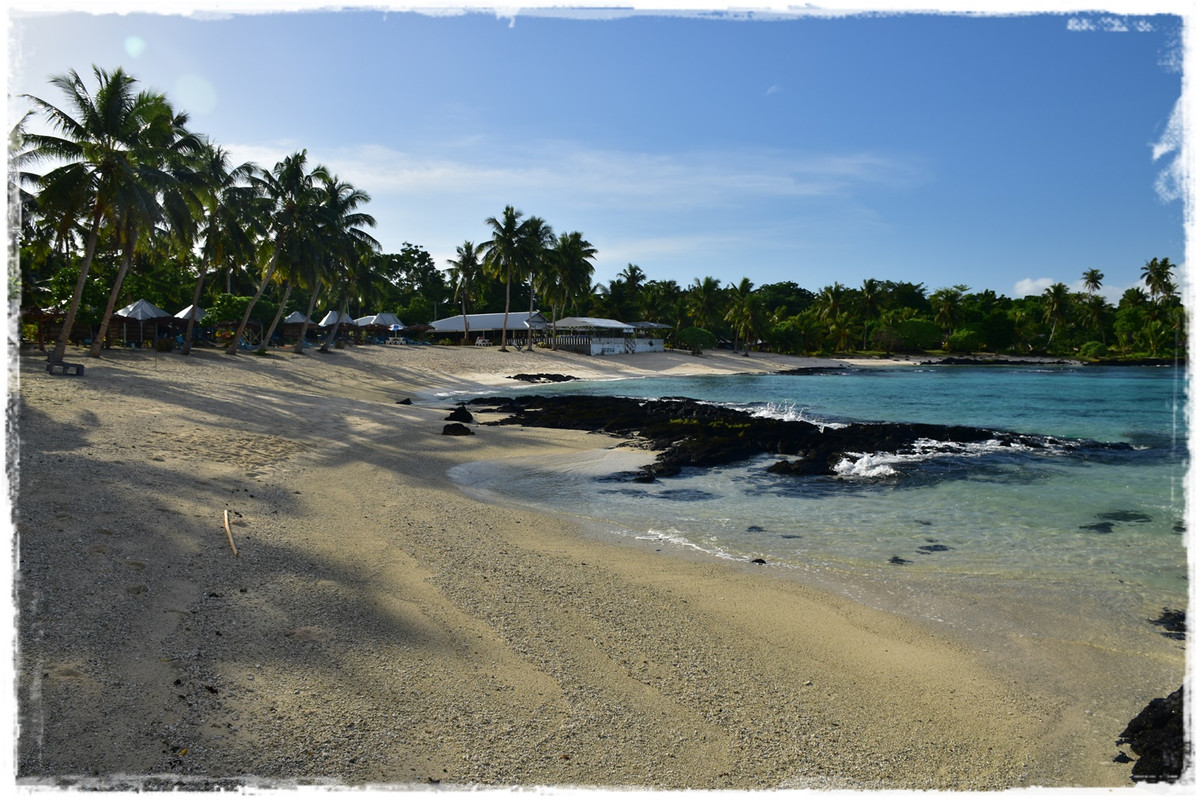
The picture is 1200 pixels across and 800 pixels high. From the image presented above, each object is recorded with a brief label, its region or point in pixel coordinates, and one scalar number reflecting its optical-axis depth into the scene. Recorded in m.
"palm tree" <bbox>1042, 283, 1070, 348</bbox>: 91.19
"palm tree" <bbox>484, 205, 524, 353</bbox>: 61.78
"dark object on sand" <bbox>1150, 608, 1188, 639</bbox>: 7.16
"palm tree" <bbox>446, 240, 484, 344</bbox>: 71.50
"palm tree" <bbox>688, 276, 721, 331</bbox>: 79.06
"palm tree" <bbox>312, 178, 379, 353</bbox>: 42.12
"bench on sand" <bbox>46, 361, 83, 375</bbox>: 20.98
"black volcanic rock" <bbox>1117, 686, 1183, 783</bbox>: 4.20
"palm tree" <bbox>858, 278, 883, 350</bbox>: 95.19
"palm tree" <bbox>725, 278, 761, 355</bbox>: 77.50
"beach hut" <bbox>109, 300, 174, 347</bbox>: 34.44
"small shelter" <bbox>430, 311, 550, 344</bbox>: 70.56
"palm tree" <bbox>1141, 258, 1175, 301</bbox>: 86.31
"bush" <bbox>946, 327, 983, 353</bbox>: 91.94
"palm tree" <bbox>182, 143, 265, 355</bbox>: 35.25
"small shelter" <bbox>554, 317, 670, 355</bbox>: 66.94
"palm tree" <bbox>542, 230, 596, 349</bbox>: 68.31
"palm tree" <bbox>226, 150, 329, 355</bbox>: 39.12
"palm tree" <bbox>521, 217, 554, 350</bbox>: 62.12
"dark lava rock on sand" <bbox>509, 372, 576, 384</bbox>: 47.06
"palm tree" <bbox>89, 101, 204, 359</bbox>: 21.88
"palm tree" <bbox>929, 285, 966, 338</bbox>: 94.44
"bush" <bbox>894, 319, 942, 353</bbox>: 91.62
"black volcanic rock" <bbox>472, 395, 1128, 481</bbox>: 17.77
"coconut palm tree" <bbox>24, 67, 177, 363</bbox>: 20.50
